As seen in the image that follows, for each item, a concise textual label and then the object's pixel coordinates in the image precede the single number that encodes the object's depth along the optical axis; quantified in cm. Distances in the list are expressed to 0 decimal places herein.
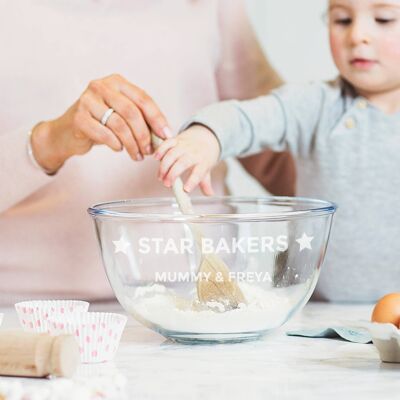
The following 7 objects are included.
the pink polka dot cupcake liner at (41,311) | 105
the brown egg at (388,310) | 106
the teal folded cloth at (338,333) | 110
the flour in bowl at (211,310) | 108
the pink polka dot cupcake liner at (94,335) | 100
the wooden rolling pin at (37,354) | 92
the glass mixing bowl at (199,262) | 108
